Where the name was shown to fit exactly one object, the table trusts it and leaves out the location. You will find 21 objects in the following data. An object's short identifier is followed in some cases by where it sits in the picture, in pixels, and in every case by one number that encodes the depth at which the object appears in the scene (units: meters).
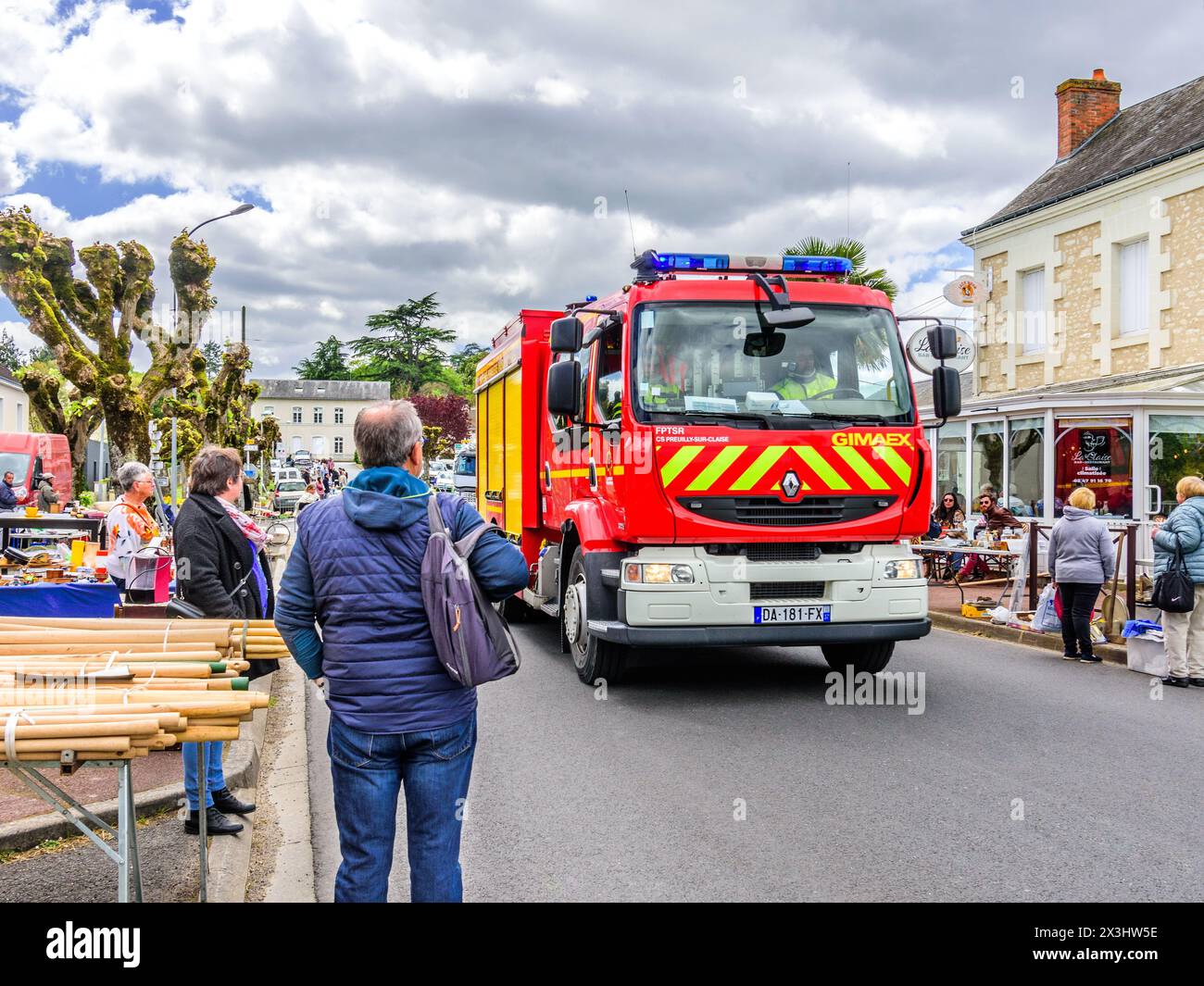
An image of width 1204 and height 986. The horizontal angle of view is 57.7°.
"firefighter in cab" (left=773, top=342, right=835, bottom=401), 8.11
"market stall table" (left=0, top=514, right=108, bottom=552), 12.12
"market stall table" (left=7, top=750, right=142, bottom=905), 3.30
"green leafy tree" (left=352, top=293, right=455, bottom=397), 100.12
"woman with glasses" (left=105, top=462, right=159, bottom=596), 7.83
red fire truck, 7.81
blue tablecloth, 7.61
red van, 26.23
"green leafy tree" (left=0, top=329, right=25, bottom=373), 114.75
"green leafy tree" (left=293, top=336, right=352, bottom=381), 124.56
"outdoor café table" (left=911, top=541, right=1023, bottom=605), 13.30
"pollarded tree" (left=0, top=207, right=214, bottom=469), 25.84
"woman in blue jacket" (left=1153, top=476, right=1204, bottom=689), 9.23
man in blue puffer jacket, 3.33
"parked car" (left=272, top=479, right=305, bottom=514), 44.41
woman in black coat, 5.08
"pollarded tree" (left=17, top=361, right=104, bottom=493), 29.43
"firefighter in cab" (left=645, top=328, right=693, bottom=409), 7.99
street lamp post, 25.83
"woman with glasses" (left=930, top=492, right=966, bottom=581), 19.08
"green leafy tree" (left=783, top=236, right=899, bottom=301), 22.41
